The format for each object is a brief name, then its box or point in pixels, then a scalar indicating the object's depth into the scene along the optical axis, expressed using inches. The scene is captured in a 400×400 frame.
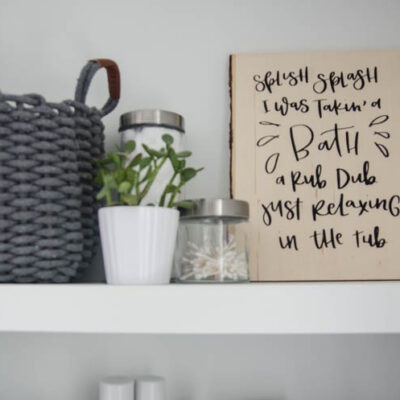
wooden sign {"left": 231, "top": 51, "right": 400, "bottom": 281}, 27.8
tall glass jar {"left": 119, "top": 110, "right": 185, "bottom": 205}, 25.4
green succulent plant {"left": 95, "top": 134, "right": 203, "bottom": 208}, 21.9
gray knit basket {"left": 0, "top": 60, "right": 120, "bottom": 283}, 21.6
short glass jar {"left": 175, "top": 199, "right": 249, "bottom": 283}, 23.8
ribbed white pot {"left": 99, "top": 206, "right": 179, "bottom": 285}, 21.7
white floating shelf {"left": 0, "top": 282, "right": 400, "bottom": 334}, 20.1
